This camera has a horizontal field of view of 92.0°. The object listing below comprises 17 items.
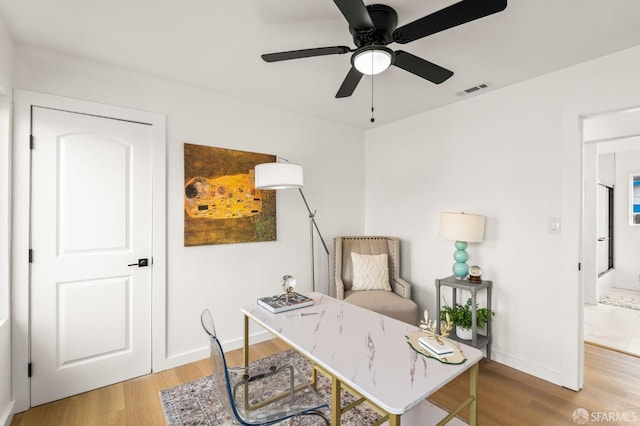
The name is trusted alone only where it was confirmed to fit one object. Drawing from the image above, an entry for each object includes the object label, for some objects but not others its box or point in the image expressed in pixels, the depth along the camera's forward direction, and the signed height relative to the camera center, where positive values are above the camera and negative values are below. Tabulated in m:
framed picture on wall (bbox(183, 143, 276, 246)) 2.79 +0.12
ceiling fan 1.31 +0.87
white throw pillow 3.39 -0.67
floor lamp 2.36 +0.28
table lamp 2.77 -0.17
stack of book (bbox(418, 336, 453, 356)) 1.38 -0.62
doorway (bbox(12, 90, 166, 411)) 2.11 -0.25
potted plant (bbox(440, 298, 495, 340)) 2.73 -0.94
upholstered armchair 3.00 -0.72
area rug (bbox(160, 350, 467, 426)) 2.00 -1.36
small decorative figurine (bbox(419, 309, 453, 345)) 1.50 -0.60
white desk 1.13 -0.65
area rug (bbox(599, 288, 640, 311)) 4.39 -1.27
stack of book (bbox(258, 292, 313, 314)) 2.00 -0.62
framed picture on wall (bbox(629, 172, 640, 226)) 5.06 +0.25
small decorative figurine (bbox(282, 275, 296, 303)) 2.19 -0.52
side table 2.65 -0.77
